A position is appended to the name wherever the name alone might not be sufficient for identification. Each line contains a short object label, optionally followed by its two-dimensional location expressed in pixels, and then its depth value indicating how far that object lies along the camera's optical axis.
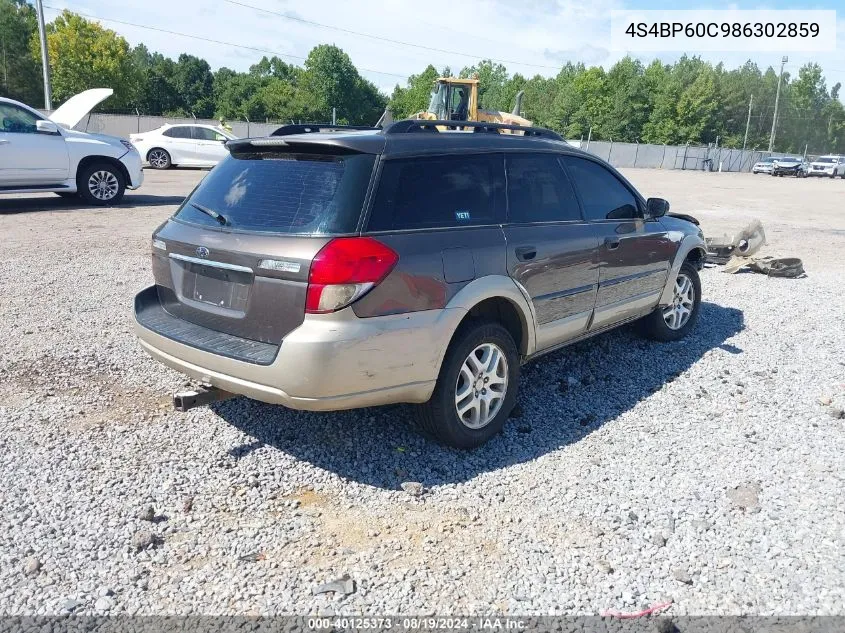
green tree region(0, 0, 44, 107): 62.59
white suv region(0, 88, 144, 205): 11.19
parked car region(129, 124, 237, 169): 22.67
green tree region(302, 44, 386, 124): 81.69
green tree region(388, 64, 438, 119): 93.12
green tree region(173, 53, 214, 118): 84.94
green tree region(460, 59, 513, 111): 107.81
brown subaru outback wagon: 3.27
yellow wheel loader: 23.72
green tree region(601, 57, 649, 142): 79.75
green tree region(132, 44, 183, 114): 72.44
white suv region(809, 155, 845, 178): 48.47
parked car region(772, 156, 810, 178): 47.81
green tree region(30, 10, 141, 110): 58.56
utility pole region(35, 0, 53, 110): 30.11
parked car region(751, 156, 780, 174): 50.55
